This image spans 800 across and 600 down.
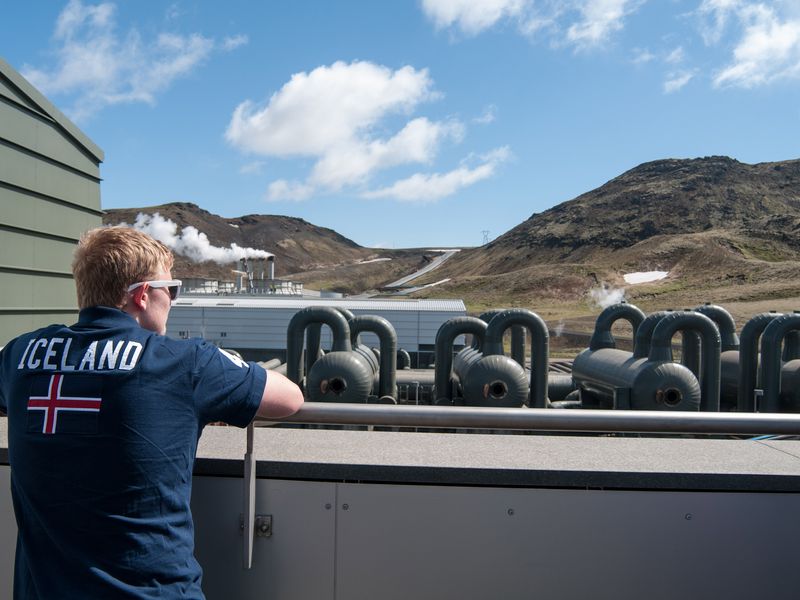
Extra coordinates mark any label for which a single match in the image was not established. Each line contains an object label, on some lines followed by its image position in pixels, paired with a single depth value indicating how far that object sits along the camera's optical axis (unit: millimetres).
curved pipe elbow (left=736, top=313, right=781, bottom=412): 10175
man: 1699
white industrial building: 27047
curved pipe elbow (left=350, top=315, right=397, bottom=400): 11305
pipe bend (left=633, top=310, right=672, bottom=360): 10438
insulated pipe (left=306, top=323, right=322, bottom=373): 11905
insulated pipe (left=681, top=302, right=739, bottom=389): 11547
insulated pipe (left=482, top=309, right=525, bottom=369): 14219
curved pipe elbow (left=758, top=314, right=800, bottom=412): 9344
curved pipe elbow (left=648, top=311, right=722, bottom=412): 9391
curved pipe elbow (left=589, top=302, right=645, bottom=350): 12680
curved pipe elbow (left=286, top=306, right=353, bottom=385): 10688
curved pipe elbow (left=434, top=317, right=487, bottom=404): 11188
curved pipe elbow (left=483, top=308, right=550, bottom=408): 10609
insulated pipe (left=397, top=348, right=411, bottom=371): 19959
